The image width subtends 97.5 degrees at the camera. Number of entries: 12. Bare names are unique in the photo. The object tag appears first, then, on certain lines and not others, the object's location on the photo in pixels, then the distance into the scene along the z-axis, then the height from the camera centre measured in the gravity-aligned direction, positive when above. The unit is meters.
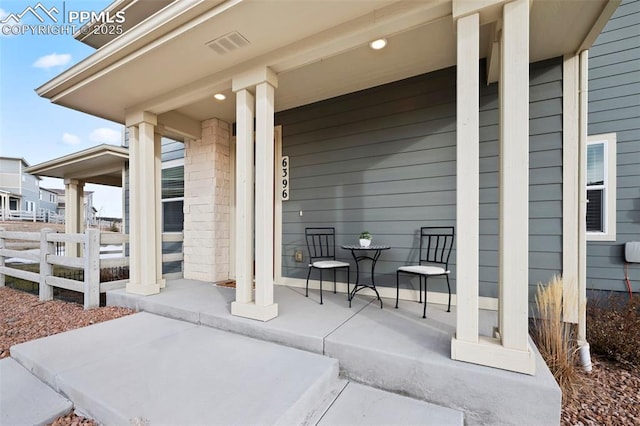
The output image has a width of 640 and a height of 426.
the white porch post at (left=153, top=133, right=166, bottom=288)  3.76 +0.16
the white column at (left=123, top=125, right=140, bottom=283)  3.53 +0.02
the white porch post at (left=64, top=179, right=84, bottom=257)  7.33 +0.07
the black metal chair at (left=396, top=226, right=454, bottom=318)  2.99 -0.38
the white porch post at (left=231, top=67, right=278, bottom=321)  2.54 +0.14
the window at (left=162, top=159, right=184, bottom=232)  5.20 +0.28
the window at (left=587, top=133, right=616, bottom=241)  3.02 +0.26
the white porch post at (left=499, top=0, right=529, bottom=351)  1.64 +0.21
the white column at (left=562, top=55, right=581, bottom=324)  2.50 +0.32
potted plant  3.08 -0.31
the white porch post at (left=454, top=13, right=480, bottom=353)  1.74 +0.19
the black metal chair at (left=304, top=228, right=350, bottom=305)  3.68 -0.44
